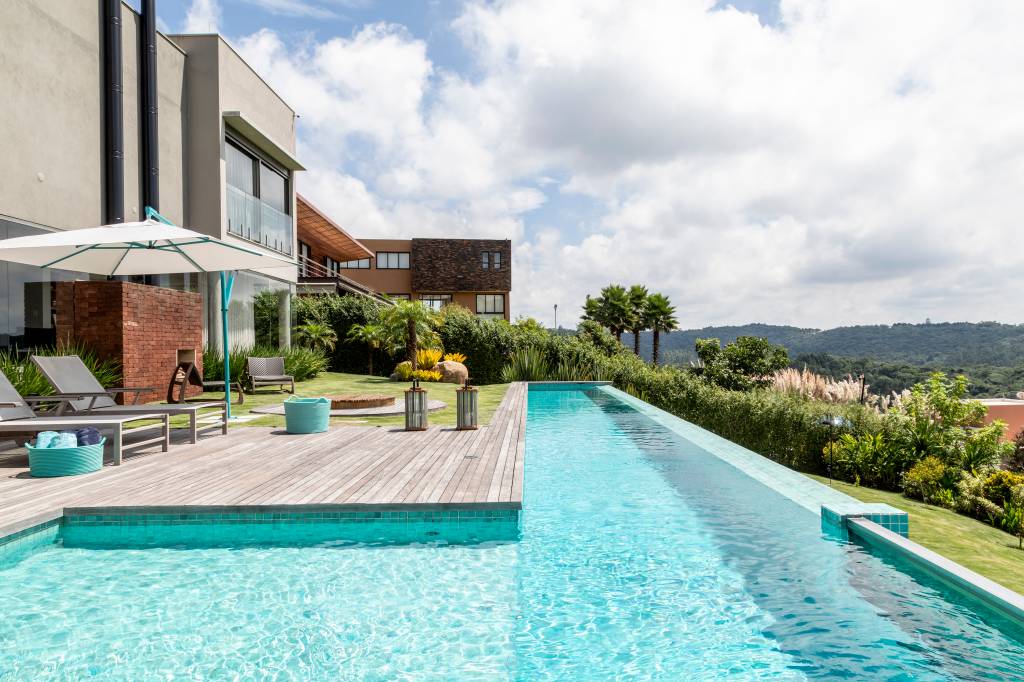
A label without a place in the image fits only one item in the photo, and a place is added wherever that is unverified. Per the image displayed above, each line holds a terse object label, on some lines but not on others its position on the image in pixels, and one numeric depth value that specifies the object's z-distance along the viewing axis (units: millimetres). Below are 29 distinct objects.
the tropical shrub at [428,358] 18497
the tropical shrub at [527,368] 19656
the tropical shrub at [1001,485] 6848
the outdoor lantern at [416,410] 8391
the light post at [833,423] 8554
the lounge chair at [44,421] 5777
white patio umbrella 6609
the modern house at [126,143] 10227
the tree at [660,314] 44500
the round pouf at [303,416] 8102
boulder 18234
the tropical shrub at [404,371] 18066
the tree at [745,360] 22922
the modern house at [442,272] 40688
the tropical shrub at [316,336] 19297
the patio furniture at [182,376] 10867
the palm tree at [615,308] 43281
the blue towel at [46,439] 5660
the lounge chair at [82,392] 6801
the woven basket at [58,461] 5531
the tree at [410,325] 18422
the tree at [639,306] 44625
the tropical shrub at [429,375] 18069
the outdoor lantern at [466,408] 8508
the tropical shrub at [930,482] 7297
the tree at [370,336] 19422
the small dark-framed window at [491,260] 41031
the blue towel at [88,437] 5777
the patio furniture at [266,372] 13336
